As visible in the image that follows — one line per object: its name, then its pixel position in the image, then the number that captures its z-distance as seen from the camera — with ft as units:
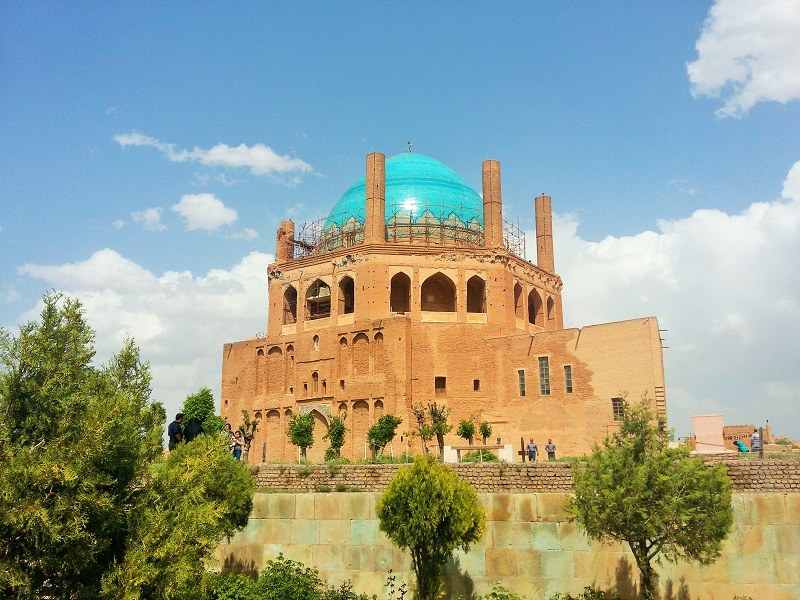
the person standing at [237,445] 72.38
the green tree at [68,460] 28.53
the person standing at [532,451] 80.12
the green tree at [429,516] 46.98
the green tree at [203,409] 109.81
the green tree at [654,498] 43.04
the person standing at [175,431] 58.16
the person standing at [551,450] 81.75
